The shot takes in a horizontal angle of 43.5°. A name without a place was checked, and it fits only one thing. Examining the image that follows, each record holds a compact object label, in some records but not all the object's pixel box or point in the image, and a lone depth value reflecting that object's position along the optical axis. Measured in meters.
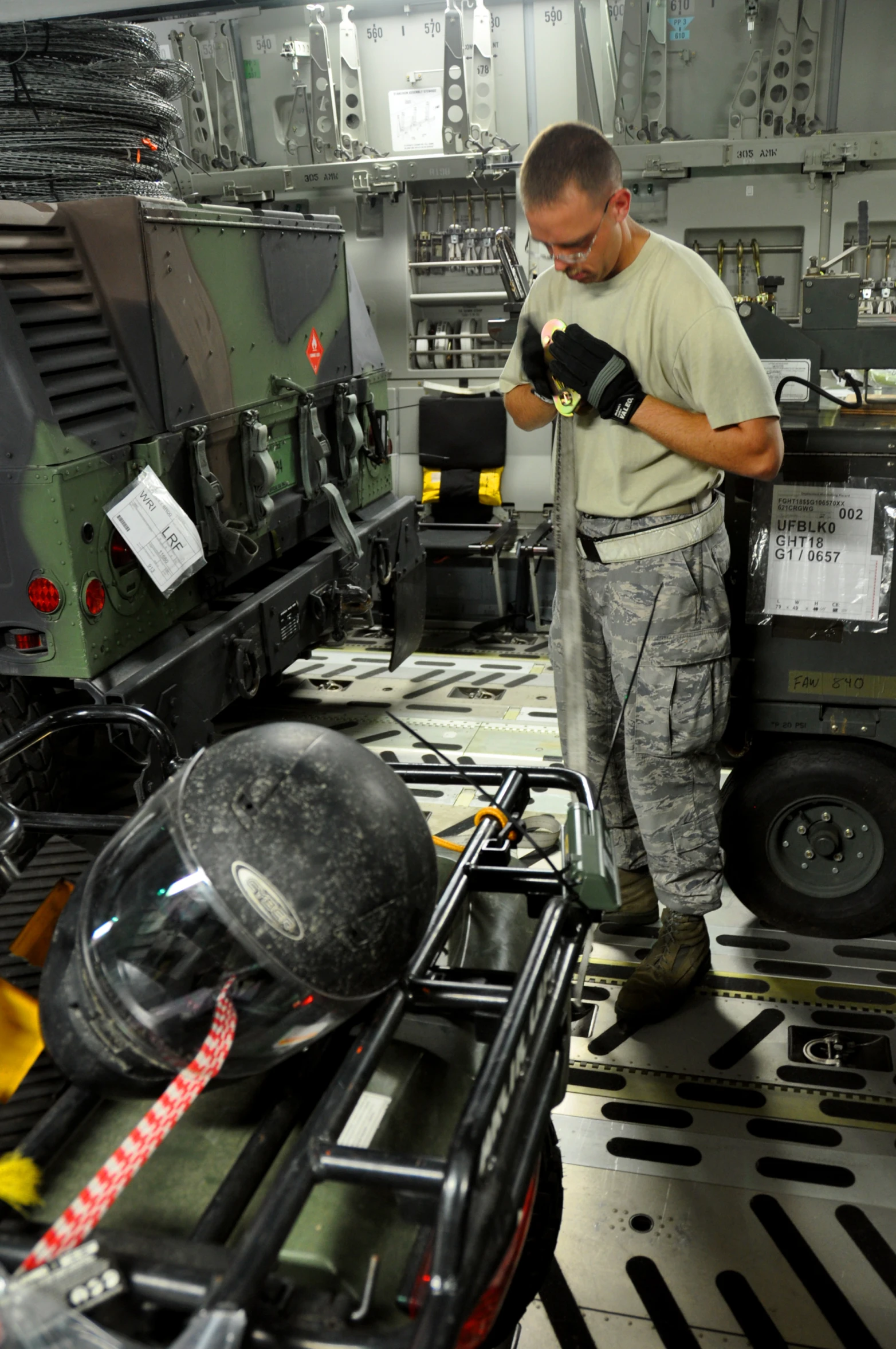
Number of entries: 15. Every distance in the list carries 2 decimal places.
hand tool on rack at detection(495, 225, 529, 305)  4.59
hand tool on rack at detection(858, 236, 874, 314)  6.26
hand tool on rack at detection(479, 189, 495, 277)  7.03
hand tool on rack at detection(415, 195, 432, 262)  7.29
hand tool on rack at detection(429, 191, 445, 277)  7.29
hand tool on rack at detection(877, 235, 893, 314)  6.29
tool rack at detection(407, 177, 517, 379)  7.14
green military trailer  3.05
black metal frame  1.01
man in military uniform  2.52
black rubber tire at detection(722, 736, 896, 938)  3.17
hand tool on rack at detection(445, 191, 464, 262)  7.11
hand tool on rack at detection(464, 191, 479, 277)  7.08
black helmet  1.24
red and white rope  1.05
